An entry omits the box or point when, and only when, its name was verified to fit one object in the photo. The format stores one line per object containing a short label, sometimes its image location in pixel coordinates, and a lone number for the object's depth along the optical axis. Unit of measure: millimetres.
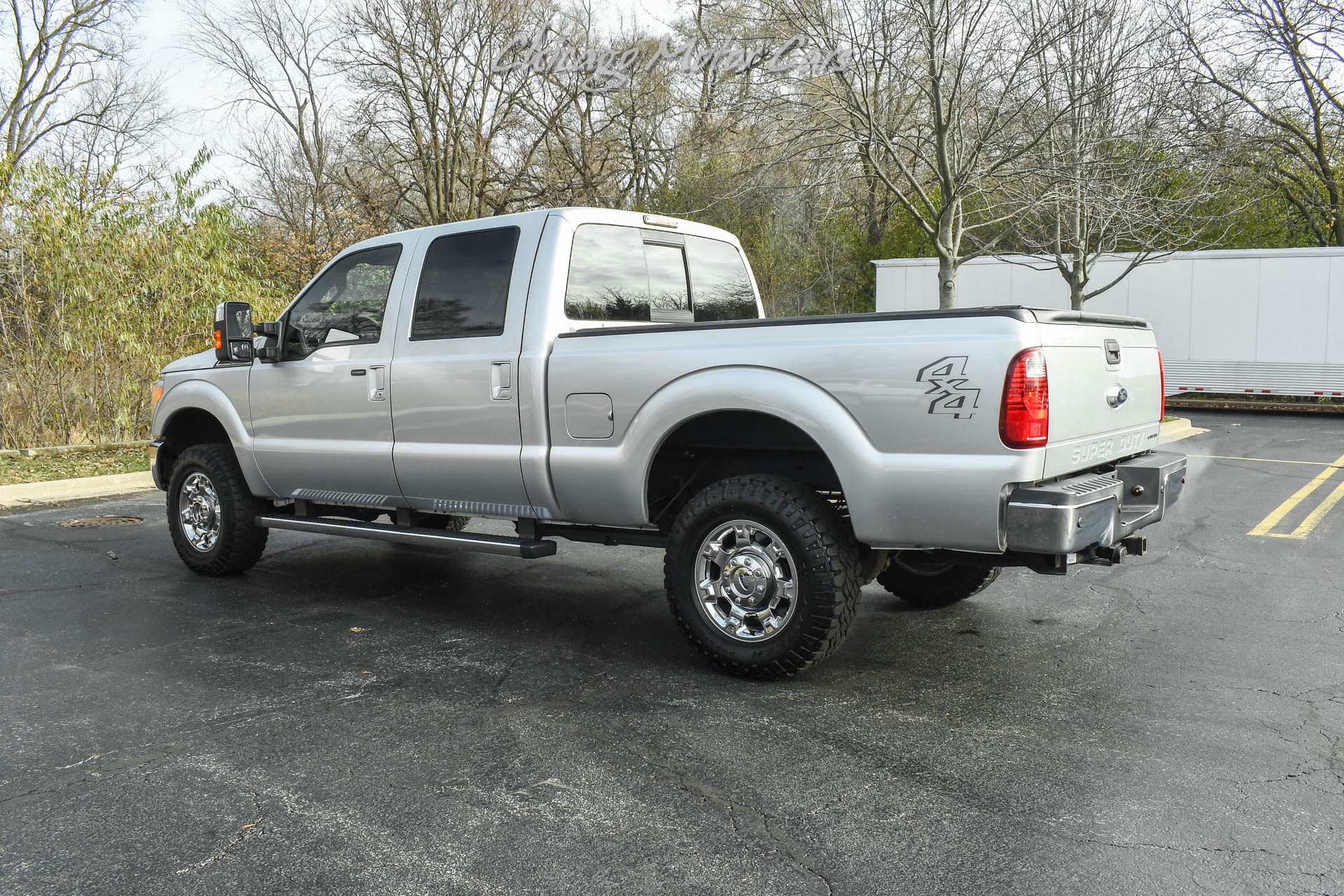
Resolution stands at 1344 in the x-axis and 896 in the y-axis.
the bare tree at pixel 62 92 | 28484
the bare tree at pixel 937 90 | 12117
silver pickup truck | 4105
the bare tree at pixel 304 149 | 27578
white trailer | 18188
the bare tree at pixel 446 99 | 24266
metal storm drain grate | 8922
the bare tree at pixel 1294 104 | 23078
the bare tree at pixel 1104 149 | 13070
